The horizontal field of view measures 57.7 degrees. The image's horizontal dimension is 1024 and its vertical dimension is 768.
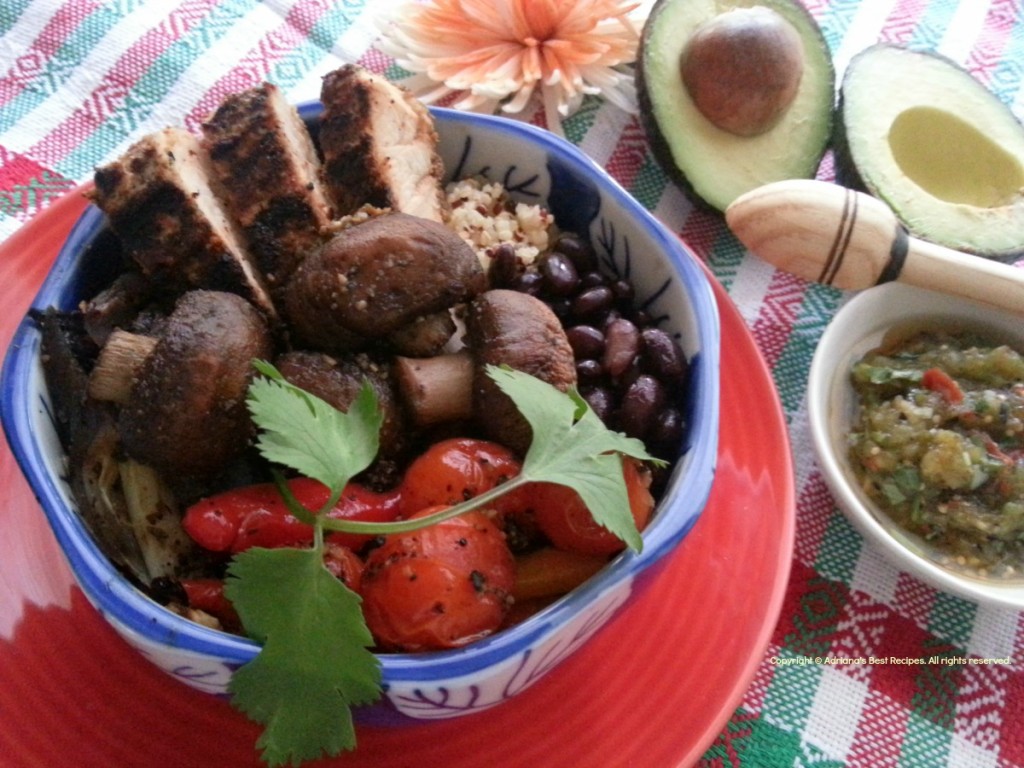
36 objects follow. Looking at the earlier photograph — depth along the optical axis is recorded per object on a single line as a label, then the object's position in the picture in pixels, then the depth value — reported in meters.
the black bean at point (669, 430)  0.21
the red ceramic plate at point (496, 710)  0.20
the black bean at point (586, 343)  0.23
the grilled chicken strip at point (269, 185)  0.22
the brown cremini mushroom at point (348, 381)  0.20
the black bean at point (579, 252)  0.25
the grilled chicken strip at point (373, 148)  0.23
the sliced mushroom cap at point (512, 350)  0.20
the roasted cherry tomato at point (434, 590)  0.17
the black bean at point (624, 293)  0.24
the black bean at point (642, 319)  0.23
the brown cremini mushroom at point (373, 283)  0.20
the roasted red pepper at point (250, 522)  0.19
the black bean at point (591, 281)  0.24
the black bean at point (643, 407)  0.21
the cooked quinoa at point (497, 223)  0.26
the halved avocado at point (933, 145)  0.31
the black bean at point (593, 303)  0.23
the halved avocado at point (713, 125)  0.31
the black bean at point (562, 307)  0.24
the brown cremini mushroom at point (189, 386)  0.18
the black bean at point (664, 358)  0.21
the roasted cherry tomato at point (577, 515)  0.18
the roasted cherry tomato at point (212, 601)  0.18
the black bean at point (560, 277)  0.24
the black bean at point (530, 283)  0.24
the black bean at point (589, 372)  0.23
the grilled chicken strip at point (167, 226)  0.21
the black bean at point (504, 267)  0.24
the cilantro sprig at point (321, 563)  0.16
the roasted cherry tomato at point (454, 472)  0.19
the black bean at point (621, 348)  0.22
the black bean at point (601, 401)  0.22
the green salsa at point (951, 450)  0.26
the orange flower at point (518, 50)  0.33
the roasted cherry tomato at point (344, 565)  0.18
